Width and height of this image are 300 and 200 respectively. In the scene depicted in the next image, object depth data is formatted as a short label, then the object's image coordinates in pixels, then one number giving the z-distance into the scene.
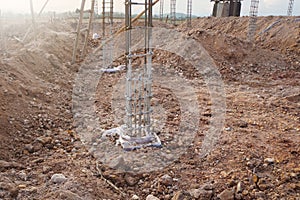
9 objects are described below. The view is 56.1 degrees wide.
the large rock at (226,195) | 3.10
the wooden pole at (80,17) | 8.76
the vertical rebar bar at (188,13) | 22.85
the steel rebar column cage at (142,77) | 3.78
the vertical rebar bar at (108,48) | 9.66
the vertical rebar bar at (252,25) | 16.42
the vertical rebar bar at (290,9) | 21.69
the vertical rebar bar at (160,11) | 25.55
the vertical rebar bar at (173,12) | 23.68
